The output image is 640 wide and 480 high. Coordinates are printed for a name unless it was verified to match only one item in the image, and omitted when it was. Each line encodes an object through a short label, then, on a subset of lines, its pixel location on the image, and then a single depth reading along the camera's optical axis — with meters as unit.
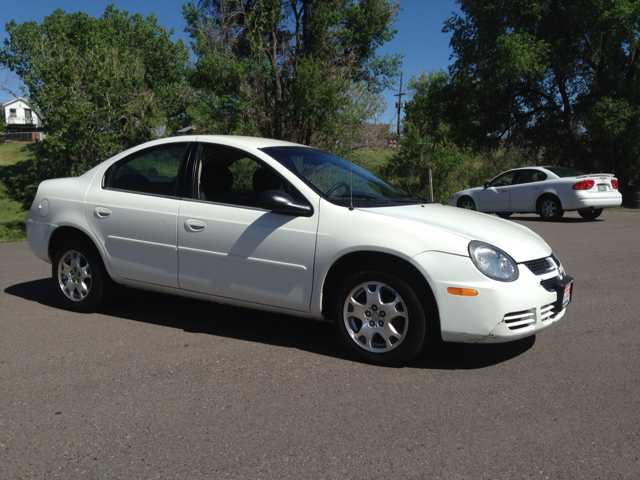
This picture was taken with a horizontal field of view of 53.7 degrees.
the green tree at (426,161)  20.12
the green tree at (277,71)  19.41
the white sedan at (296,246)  4.40
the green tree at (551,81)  23.19
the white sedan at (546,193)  16.28
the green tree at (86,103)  15.91
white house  71.31
